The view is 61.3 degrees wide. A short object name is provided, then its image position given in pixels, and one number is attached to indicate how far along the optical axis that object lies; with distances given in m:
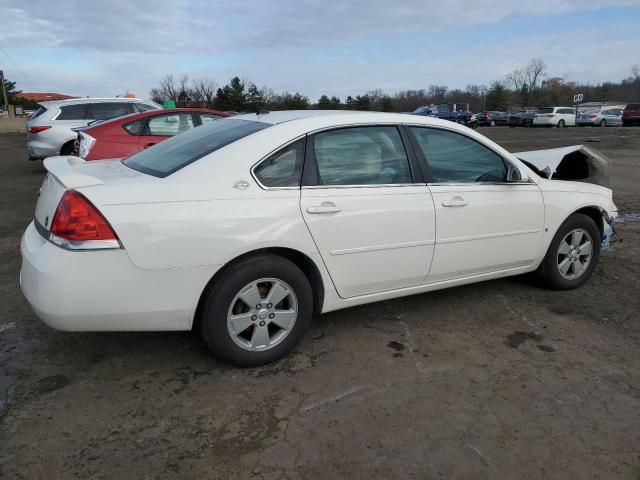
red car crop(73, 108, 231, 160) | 7.89
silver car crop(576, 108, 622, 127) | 37.19
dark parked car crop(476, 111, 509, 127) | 43.34
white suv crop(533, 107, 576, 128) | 37.25
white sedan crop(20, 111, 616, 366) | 2.84
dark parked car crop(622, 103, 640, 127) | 36.75
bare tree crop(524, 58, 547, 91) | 95.06
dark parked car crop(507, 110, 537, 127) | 39.66
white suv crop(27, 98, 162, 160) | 11.35
